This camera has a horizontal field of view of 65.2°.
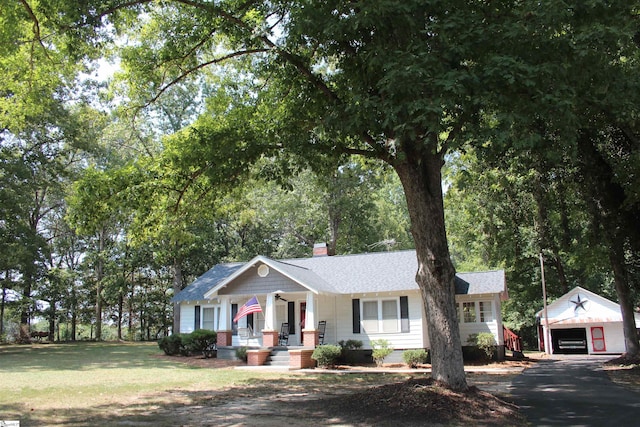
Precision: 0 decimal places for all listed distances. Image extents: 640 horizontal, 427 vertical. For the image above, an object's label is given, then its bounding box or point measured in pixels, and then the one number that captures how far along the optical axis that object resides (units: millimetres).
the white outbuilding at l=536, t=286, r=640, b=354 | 29828
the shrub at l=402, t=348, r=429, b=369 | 18750
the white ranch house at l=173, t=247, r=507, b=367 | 20594
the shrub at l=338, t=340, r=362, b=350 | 20438
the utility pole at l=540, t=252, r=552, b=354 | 30295
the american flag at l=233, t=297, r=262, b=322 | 20688
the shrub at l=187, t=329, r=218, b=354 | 22819
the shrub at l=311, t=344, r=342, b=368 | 18719
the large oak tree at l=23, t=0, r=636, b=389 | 7281
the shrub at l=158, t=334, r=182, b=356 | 23094
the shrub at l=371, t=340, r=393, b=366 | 19844
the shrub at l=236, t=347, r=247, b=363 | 20531
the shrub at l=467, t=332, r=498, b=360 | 19953
